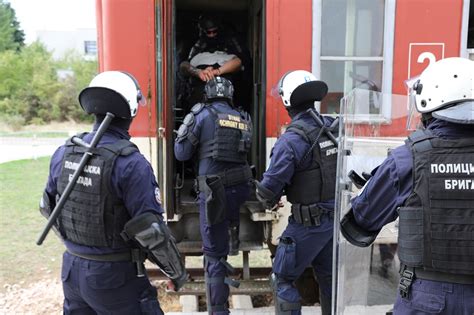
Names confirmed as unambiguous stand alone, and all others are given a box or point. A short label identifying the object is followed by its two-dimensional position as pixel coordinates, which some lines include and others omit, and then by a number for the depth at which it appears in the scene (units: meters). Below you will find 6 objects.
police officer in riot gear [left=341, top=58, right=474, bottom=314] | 1.92
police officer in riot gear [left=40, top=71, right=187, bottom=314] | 2.41
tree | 41.69
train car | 3.85
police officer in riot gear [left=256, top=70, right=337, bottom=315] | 3.25
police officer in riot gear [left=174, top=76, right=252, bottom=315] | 3.82
